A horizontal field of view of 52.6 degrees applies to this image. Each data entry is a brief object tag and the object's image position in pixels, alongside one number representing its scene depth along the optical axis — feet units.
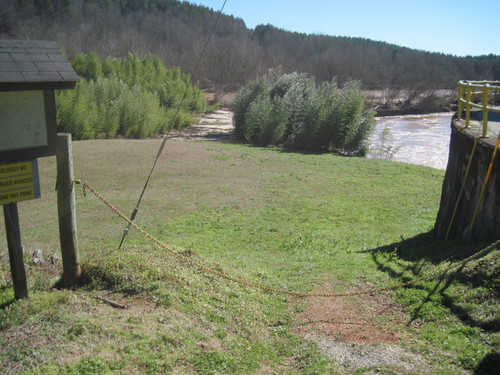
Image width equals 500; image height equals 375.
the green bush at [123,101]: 85.05
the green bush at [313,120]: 95.40
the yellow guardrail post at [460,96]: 32.94
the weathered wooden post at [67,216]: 20.22
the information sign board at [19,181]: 18.04
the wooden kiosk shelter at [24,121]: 17.75
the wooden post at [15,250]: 18.38
